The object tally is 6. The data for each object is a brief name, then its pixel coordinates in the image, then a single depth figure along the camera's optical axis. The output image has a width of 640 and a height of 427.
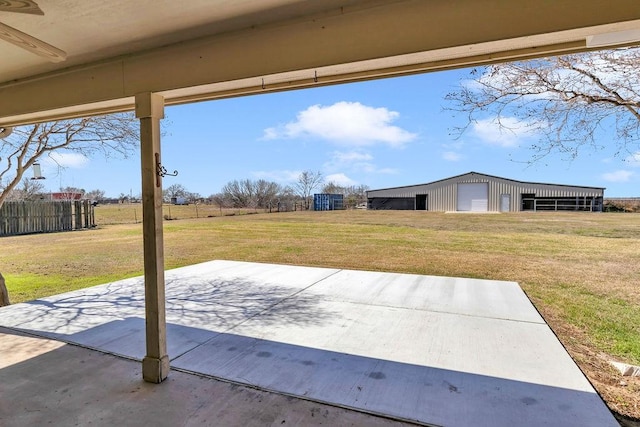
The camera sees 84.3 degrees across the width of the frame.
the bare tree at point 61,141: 5.37
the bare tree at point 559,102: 3.30
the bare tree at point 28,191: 13.84
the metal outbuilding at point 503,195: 23.45
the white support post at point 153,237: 2.47
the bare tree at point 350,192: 31.25
